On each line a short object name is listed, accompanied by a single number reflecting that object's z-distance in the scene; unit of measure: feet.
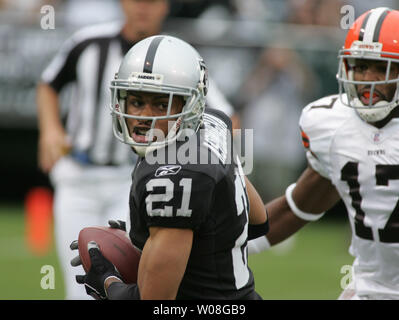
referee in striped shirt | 31.50
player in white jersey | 21.40
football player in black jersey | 16.46
